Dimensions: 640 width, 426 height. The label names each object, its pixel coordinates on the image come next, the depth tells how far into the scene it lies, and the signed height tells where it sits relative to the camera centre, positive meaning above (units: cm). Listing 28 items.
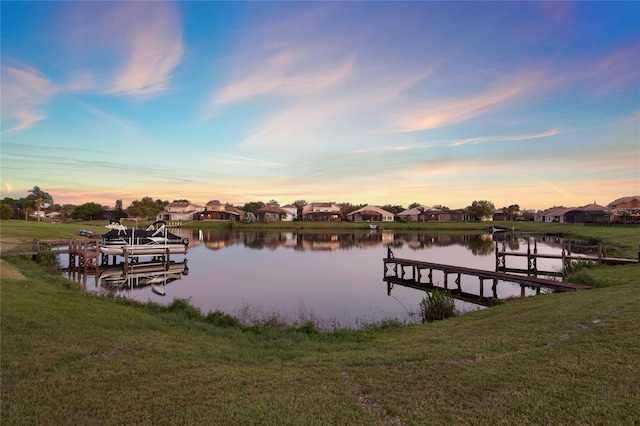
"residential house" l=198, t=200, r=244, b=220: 11694 +22
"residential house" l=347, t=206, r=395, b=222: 11176 +20
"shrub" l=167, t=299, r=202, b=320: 1439 -405
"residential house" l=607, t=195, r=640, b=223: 7294 +192
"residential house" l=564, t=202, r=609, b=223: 8769 +81
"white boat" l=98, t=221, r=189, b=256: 3206 -282
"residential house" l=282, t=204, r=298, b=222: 12081 +115
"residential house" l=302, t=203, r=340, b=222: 11612 +46
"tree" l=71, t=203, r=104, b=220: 11065 +85
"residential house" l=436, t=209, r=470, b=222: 11150 +9
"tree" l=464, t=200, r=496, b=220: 10650 +196
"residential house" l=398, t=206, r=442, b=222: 11256 +62
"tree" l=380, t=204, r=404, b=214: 13101 +294
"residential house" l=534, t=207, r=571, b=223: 10019 +27
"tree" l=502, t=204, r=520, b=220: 12469 +201
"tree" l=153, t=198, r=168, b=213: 13412 +494
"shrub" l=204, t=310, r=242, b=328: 1366 -419
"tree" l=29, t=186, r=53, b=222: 9120 +463
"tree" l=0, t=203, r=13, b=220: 6167 +22
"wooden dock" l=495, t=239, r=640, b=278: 2533 -340
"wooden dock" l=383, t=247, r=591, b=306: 1889 -414
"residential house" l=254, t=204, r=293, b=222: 11519 +39
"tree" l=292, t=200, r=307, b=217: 14218 +582
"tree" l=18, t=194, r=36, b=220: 8774 +252
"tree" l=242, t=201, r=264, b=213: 14712 +381
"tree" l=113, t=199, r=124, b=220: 11181 +30
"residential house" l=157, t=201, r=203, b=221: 12119 +83
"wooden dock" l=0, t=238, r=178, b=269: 2774 -324
